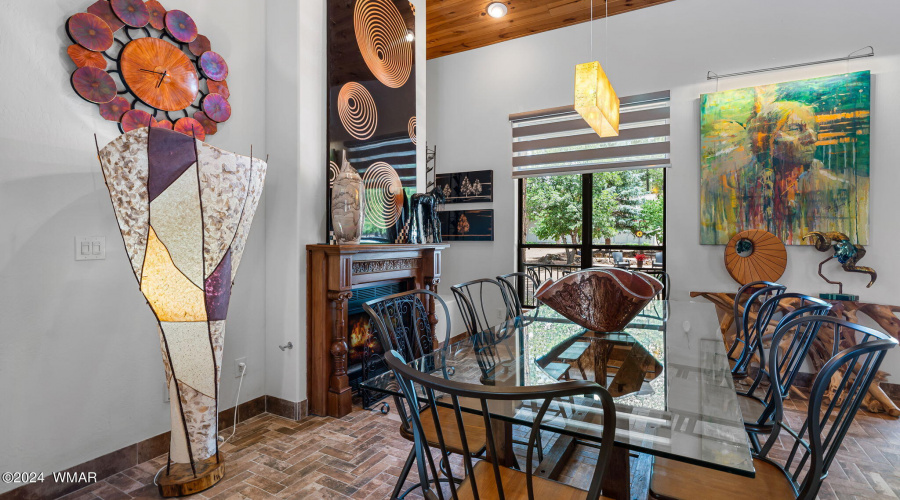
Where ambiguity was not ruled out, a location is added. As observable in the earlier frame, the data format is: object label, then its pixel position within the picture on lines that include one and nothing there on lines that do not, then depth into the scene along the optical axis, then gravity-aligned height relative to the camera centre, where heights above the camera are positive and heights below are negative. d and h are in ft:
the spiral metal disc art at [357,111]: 9.80 +3.13
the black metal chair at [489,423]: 2.75 -1.32
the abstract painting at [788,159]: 10.26 +2.05
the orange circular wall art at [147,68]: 6.53 +2.98
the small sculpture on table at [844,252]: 10.01 -0.30
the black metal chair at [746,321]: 7.17 -1.65
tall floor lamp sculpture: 5.73 -0.05
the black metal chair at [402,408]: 4.99 -1.87
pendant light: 6.50 +2.30
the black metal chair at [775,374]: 5.18 -1.69
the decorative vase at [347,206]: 9.08 +0.79
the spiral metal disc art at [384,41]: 10.25 +5.16
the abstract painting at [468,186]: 15.10 +2.04
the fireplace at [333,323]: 8.94 -1.70
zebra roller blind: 12.53 +3.14
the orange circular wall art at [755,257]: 10.80 -0.43
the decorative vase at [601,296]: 5.93 -0.77
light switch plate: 6.53 -0.03
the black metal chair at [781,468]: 3.40 -2.28
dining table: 3.41 -1.51
